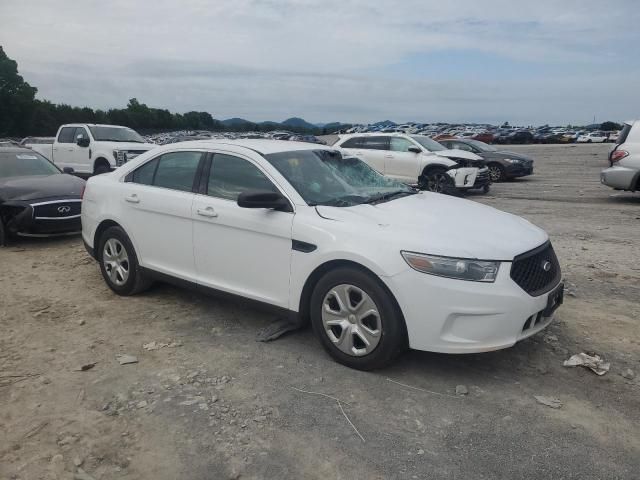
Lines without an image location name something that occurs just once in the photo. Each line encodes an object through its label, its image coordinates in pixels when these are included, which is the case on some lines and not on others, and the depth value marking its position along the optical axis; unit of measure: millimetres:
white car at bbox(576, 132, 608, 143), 50000
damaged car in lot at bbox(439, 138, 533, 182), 17328
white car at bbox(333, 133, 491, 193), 13352
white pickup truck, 14180
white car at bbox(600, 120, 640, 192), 11281
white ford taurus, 3514
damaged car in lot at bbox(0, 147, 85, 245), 7938
